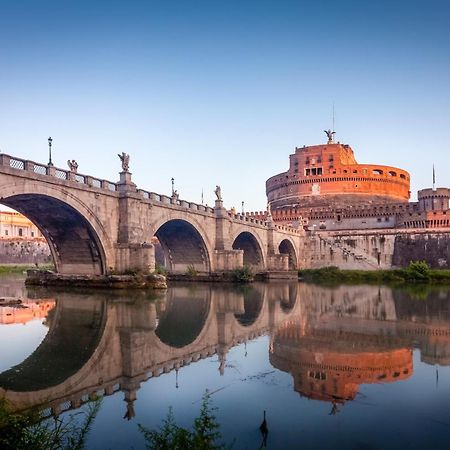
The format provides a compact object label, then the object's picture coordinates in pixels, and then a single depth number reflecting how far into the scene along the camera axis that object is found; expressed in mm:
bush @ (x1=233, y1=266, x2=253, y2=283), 37094
